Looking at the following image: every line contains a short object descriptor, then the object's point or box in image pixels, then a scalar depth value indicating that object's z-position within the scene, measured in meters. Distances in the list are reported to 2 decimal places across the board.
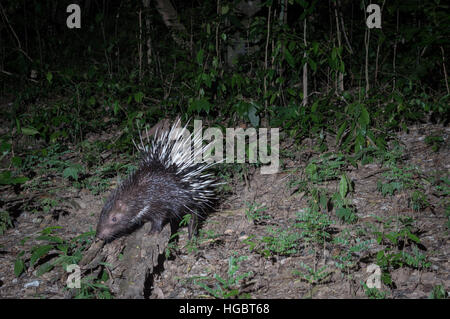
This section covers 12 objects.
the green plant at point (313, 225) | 4.34
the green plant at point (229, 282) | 3.58
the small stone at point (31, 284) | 4.11
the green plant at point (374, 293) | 3.38
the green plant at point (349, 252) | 3.86
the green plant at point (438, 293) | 3.25
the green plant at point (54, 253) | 4.18
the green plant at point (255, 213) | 4.88
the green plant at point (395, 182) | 4.98
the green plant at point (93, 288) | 3.65
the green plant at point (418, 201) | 4.67
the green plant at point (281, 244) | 4.16
